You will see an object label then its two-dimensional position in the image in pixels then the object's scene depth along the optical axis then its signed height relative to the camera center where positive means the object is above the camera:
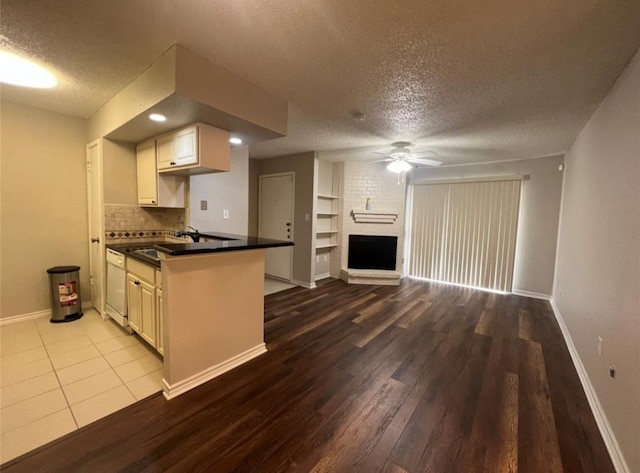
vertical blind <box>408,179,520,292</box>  4.80 -0.18
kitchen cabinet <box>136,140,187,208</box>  2.91 +0.32
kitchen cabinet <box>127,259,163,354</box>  2.25 -0.84
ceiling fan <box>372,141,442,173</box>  3.85 +0.94
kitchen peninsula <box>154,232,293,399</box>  1.91 -0.76
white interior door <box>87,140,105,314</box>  3.01 -0.18
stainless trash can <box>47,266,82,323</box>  2.97 -0.95
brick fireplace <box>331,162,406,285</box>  5.32 +0.32
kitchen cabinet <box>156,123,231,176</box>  2.30 +0.58
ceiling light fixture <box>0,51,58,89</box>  1.96 +1.07
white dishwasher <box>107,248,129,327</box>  2.74 -0.83
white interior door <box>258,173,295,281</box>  5.05 -0.01
